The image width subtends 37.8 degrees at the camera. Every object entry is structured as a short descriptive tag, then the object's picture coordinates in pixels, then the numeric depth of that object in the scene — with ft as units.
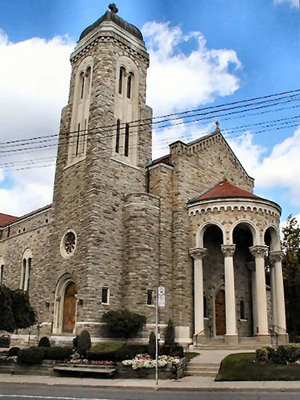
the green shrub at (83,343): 67.70
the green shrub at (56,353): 62.59
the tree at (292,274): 114.32
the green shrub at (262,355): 56.39
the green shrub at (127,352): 59.95
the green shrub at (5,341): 109.31
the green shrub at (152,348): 61.77
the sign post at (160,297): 52.80
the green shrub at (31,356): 60.29
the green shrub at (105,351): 61.31
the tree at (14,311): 63.93
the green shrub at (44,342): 73.36
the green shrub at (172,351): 62.81
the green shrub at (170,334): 81.73
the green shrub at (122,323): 77.97
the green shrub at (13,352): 66.61
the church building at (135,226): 83.71
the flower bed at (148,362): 55.02
